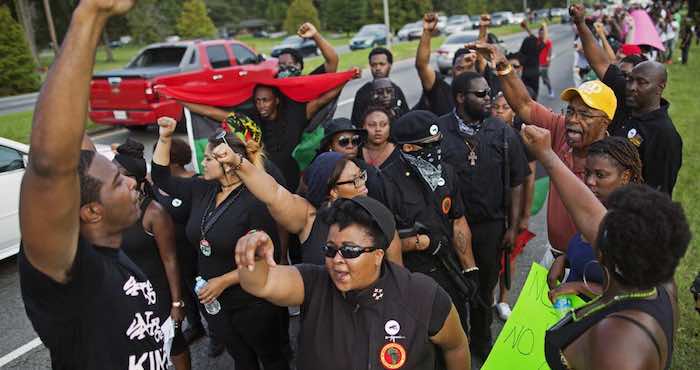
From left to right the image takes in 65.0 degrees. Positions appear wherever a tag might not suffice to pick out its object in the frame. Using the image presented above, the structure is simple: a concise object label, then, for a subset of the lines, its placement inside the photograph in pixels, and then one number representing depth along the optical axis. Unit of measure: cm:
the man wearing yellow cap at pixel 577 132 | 351
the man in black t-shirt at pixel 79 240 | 145
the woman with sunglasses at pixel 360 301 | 224
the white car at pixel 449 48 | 2094
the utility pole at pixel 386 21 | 2538
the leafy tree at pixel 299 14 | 5528
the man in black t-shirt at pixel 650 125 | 396
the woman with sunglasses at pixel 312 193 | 282
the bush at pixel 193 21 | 4734
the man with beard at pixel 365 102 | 531
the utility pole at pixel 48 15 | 2974
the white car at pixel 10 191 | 608
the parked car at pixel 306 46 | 3325
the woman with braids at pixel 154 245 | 347
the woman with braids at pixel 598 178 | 286
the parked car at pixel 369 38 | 3503
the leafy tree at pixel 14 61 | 2162
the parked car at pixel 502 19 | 5322
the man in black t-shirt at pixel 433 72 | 541
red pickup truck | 1159
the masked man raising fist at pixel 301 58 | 589
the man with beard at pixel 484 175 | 404
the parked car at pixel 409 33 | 4006
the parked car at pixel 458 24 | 4400
